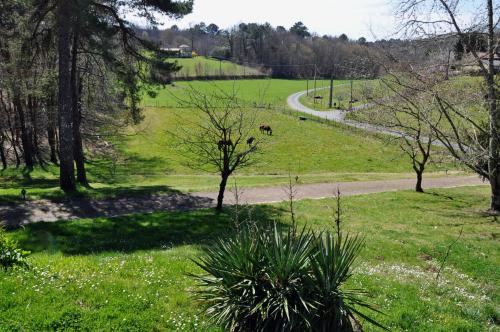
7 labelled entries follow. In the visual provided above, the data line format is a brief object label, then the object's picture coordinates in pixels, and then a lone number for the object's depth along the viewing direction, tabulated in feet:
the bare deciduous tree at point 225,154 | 54.39
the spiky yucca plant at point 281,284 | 18.95
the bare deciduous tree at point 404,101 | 71.82
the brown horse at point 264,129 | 153.48
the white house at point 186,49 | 427.94
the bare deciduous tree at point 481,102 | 60.44
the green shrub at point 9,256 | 25.23
